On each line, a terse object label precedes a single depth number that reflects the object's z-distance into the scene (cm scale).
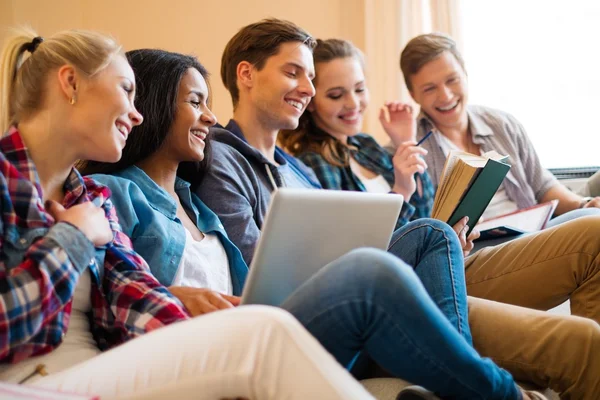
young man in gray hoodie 144
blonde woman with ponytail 96
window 321
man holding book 249
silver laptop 110
